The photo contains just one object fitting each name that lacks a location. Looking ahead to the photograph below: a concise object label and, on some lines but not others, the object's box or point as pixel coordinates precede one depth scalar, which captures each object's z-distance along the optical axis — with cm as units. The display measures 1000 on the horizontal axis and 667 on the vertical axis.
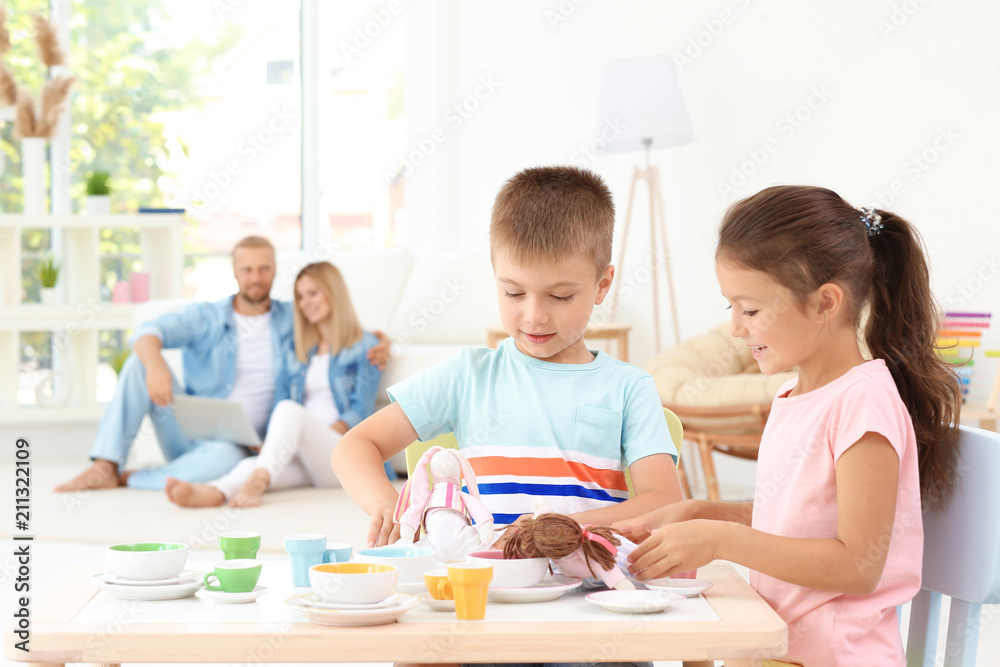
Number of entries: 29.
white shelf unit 779
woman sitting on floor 625
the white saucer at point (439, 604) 197
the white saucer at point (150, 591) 200
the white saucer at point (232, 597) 200
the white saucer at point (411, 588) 204
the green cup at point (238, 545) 214
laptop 606
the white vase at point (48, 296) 803
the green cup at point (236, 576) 201
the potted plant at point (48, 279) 799
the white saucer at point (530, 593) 199
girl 211
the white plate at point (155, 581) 203
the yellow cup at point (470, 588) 193
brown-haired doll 204
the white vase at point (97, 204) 833
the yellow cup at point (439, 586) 197
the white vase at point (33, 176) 848
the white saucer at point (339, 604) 193
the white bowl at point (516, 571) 201
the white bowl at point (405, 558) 203
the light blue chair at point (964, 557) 217
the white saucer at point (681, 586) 204
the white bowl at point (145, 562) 203
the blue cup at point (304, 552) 208
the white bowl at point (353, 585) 193
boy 241
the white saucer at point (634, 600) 195
